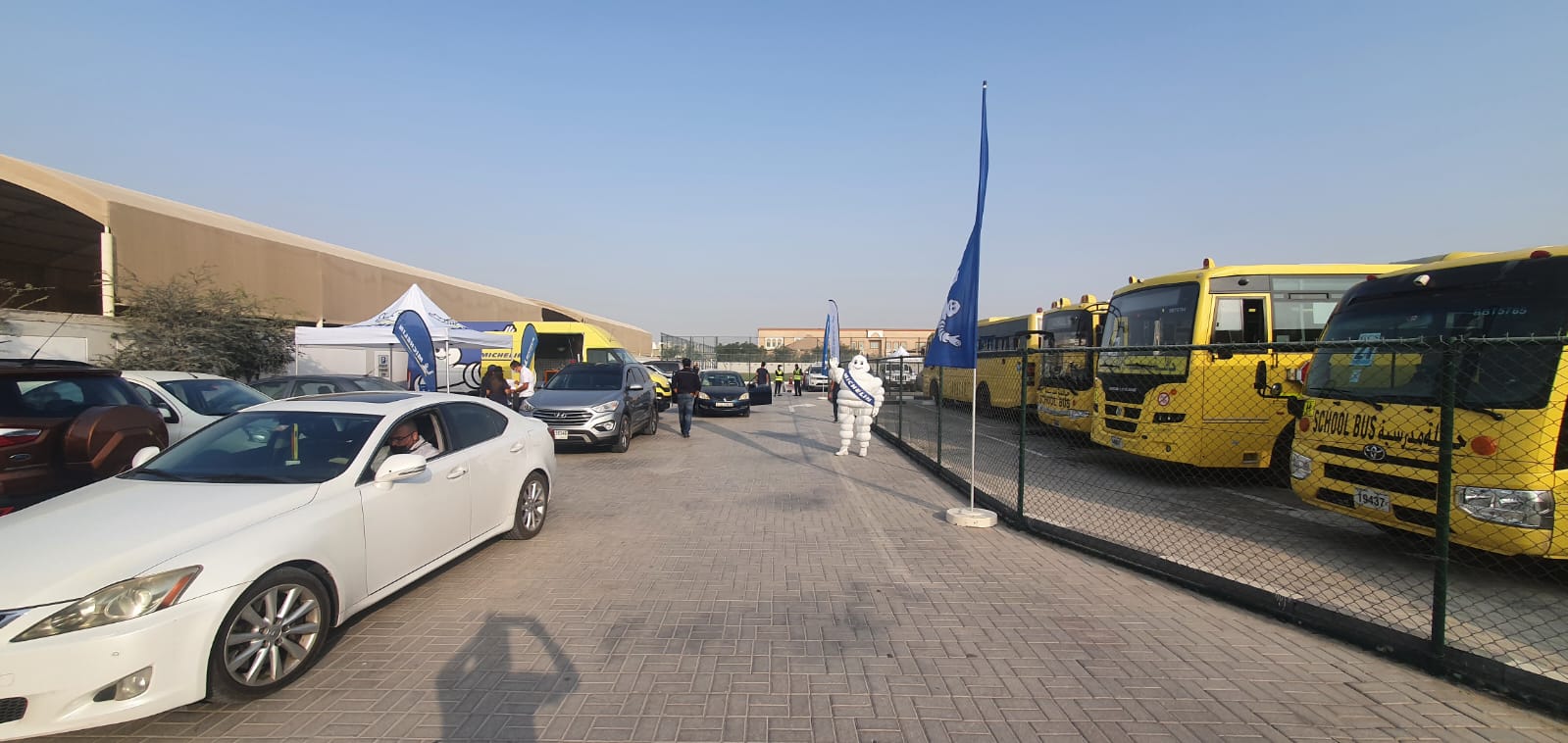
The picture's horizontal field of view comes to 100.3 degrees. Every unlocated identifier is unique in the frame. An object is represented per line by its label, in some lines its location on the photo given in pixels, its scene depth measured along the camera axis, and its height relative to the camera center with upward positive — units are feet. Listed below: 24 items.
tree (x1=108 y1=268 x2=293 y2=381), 46.01 +1.42
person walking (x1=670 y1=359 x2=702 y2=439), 47.96 -2.31
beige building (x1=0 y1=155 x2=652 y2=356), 59.16 +11.64
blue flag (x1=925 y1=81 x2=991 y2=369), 23.35 +1.93
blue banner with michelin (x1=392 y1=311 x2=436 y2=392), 36.58 +0.73
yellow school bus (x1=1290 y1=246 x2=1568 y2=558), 14.65 -0.83
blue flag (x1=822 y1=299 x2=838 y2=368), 54.75 +2.34
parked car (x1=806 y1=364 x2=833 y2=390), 123.35 -3.22
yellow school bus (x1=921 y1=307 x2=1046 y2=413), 57.06 -0.64
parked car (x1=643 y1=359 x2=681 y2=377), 91.35 -0.84
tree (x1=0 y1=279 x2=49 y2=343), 41.77 +5.26
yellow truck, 68.08 +1.17
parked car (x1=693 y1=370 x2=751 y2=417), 65.77 -3.85
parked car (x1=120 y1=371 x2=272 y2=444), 24.66 -1.79
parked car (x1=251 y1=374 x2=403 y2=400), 34.68 -1.69
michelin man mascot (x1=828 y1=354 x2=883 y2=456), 37.81 -2.15
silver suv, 37.52 -2.74
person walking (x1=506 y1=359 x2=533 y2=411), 45.54 -1.86
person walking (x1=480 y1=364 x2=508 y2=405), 41.52 -1.70
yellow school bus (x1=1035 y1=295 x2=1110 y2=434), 41.22 -0.06
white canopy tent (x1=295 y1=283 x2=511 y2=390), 41.70 +1.69
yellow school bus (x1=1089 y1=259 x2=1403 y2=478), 28.25 +0.27
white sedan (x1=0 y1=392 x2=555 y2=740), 8.90 -3.34
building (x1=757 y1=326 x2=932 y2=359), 193.06 +8.85
